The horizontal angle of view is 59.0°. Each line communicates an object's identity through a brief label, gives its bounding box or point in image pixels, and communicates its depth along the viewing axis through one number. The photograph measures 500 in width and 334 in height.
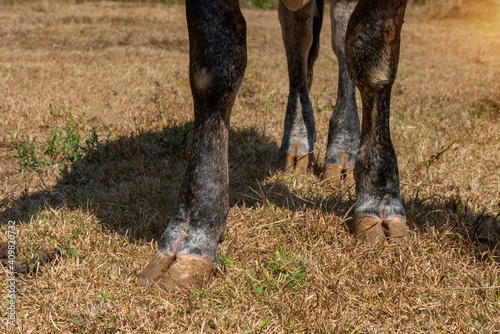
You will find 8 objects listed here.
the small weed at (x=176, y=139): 3.47
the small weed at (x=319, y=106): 4.91
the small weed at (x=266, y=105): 4.61
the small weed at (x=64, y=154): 3.11
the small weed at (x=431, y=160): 3.29
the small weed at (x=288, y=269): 1.81
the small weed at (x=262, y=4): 15.77
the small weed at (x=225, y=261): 1.94
